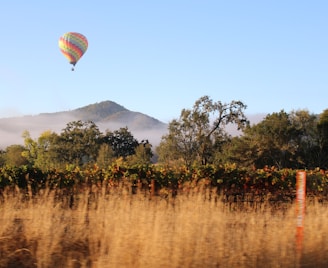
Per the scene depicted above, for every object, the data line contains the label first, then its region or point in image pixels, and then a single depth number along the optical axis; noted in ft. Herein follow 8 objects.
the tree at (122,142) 330.91
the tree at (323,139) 172.14
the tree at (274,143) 172.14
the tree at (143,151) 245.55
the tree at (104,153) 255.91
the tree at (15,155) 375.86
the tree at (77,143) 289.33
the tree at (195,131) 182.50
